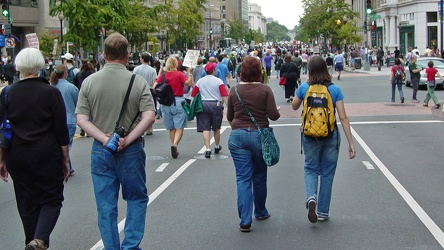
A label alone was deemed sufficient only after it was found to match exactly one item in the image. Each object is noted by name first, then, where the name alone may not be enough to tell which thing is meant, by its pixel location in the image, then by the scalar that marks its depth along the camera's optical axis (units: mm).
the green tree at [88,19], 32625
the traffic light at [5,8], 31247
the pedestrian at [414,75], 24344
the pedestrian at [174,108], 13540
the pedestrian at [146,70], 16031
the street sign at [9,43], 34656
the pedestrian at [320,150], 7648
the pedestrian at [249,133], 7484
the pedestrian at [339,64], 42469
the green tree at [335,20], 61272
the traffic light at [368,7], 39212
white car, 30692
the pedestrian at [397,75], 24025
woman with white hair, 5957
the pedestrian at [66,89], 11320
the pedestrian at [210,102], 12594
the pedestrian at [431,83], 21766
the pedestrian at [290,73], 25656
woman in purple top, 40953
